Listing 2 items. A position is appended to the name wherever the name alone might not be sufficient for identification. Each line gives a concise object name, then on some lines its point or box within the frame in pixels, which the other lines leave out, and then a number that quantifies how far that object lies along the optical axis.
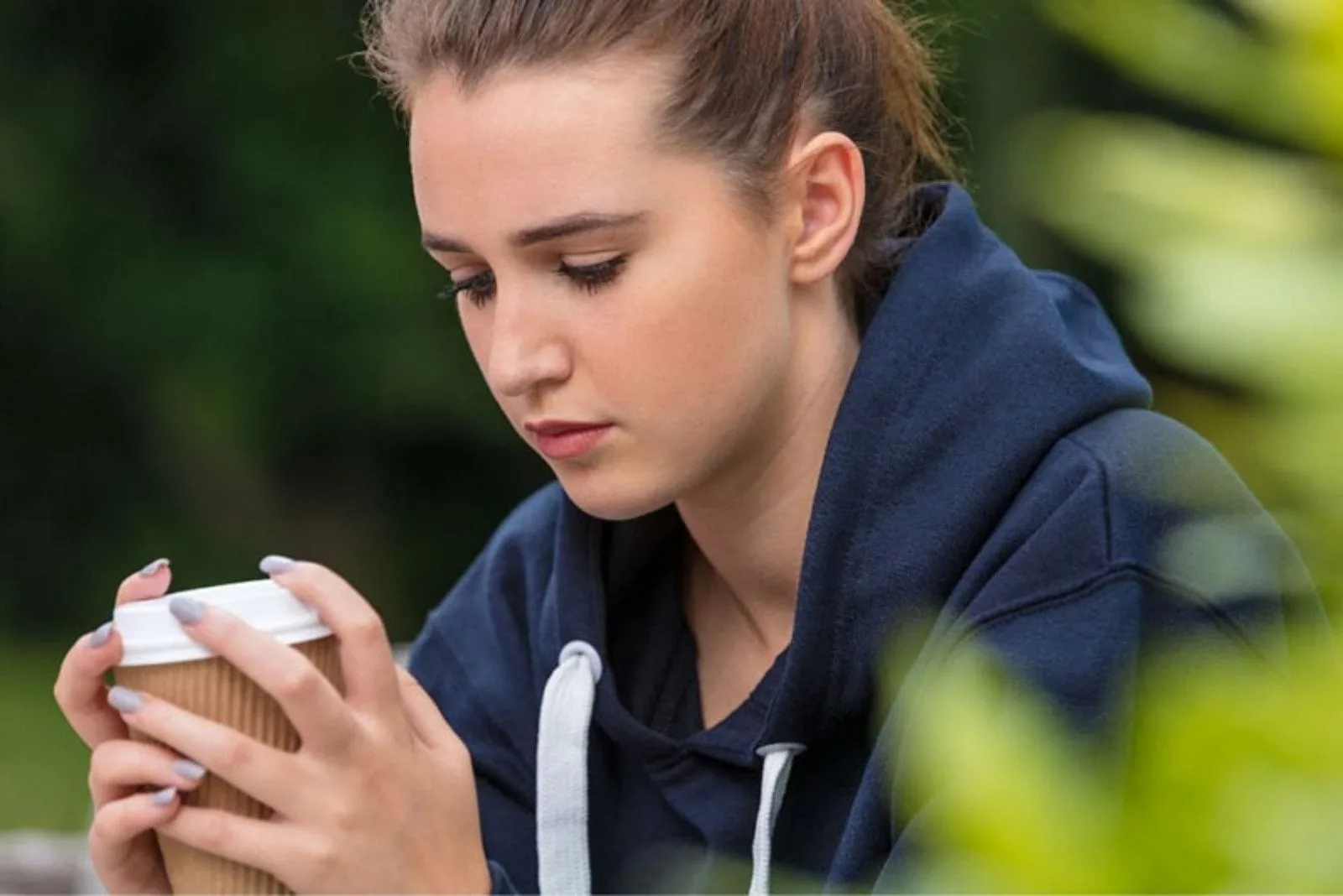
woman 2.42
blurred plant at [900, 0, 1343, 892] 1.21
